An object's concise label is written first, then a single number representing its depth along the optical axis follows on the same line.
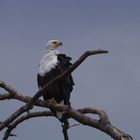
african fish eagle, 22.03
